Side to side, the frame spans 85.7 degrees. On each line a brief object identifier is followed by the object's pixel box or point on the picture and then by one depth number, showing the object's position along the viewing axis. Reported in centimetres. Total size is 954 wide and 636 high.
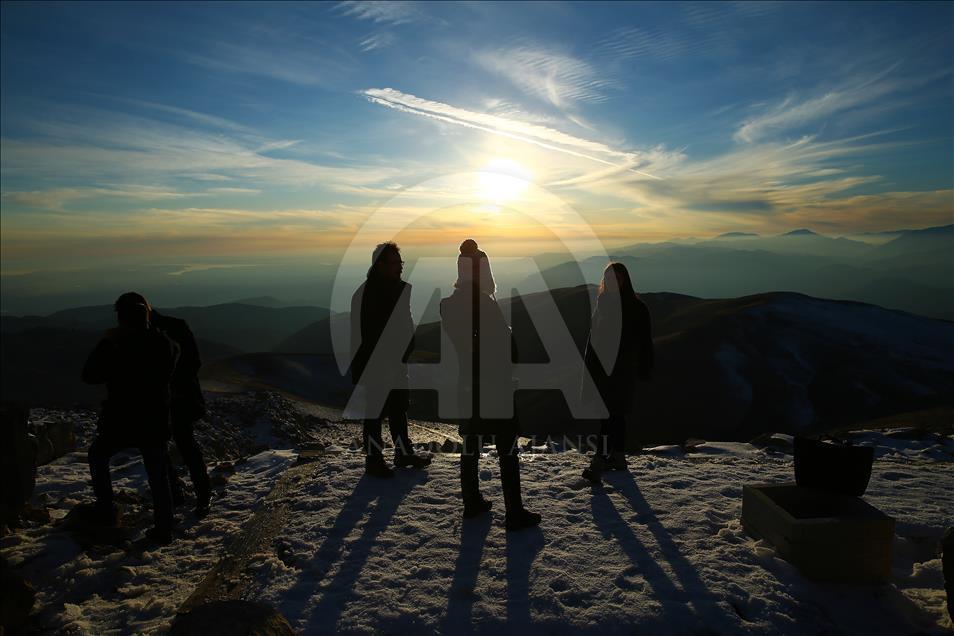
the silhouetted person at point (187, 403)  621
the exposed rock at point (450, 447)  1099
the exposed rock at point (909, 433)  1015
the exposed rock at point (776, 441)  945
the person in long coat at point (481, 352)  561
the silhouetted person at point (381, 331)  717
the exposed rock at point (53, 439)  891
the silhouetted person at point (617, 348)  752
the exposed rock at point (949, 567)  420
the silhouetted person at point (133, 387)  526
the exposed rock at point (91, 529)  565
